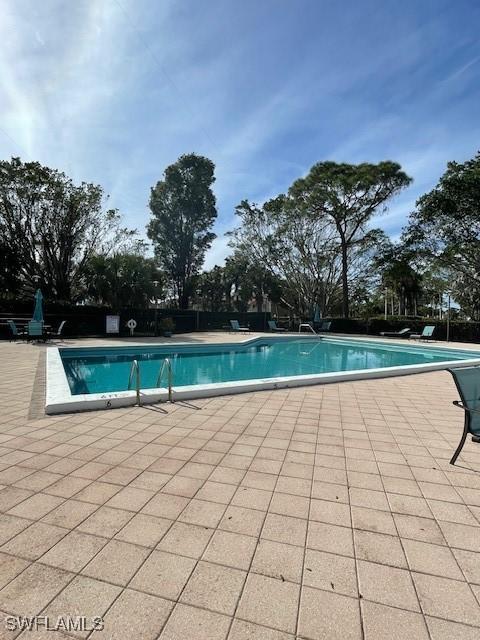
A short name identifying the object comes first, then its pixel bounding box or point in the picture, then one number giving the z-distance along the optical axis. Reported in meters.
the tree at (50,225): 18.31
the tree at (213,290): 36.41
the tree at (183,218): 24.98
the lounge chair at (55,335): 13.16
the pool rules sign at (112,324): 15.38
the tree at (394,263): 21.83
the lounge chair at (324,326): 22.22
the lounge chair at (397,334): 17.77
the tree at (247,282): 28.94
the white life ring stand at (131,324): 15.26
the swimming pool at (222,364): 4.75
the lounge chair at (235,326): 21.56
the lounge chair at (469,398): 2.67
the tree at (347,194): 21.59
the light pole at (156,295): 16.86
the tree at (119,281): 18.69
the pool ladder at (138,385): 4.21
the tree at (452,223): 18.44
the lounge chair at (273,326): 22.29
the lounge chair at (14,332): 12.65
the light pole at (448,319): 16.14
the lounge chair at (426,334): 16.61
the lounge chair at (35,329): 12.07
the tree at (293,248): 24.39
